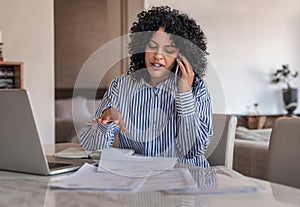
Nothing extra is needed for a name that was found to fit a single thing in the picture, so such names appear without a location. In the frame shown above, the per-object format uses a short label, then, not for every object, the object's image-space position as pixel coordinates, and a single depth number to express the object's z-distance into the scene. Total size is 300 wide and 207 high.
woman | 1.60
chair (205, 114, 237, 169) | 1.81
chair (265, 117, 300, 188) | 1.42
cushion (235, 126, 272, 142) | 3.24
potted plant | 5.86
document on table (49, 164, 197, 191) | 1.02
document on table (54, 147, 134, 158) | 1.60
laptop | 1.18
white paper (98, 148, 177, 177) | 1.21
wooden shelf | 3.58
